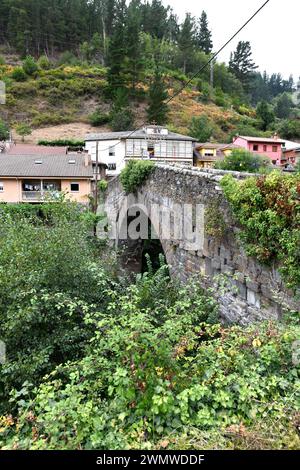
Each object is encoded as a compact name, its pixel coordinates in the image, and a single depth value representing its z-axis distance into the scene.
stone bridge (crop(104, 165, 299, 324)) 4.60
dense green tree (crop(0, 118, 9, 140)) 37.85
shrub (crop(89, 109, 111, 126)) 43.84
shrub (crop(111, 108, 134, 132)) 40.38
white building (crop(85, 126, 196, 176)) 31.78
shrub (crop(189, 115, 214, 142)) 39.84
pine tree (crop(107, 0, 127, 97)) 46.56
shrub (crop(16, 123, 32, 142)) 39.34
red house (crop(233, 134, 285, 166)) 38.50
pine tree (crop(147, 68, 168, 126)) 41.53
